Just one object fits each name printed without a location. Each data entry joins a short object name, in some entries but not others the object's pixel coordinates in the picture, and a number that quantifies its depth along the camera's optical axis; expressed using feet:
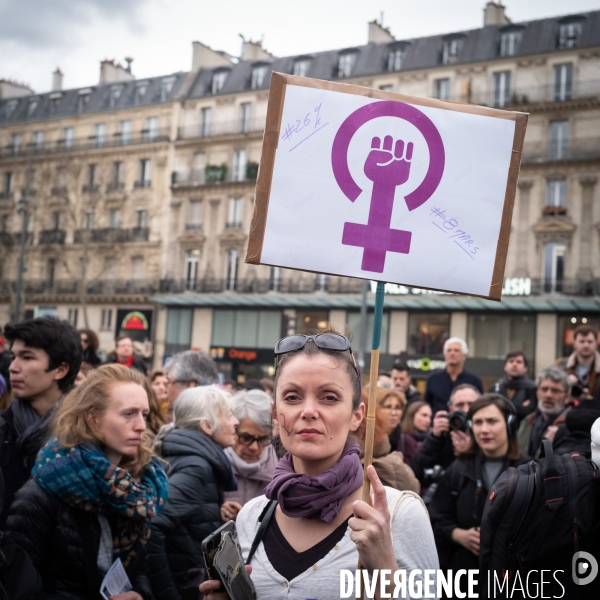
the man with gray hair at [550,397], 21.40
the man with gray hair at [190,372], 20.03
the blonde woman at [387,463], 13.91
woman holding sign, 7.88
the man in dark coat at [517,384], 26.58
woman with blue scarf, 10.63
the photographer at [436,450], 18.61
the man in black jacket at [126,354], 27.69
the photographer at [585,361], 24.61
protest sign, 9.36
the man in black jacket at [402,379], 30.58
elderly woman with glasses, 15.24
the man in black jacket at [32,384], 12.59
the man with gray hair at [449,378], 27.73
